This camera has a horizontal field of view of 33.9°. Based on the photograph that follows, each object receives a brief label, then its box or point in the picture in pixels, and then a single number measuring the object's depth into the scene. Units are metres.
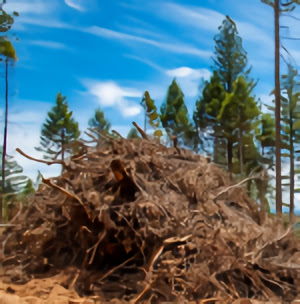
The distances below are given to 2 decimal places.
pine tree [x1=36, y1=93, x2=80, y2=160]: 30.66
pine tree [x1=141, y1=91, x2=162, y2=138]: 26.09
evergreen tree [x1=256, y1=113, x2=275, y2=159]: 29.53
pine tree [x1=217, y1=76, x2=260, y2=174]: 26.42
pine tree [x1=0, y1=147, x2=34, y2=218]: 21.56
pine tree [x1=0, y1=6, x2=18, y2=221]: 19.89
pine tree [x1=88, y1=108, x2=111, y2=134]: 32.84
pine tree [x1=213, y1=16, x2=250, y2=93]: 28.00
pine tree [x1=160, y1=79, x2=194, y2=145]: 28.45
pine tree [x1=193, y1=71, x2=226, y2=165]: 27.11
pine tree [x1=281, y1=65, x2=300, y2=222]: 25.97
